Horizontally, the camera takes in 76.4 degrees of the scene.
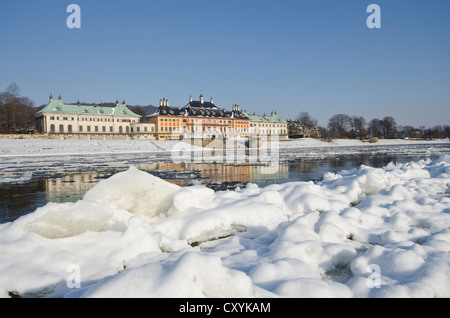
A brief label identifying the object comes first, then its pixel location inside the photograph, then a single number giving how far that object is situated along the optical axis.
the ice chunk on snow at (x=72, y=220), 4.75
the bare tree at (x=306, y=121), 147.75
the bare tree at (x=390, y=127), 136.62
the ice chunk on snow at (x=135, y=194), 6.24
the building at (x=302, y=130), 137.25
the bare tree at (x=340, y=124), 131.74
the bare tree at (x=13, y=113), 70.32
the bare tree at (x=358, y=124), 130.70
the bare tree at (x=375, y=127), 144.38
